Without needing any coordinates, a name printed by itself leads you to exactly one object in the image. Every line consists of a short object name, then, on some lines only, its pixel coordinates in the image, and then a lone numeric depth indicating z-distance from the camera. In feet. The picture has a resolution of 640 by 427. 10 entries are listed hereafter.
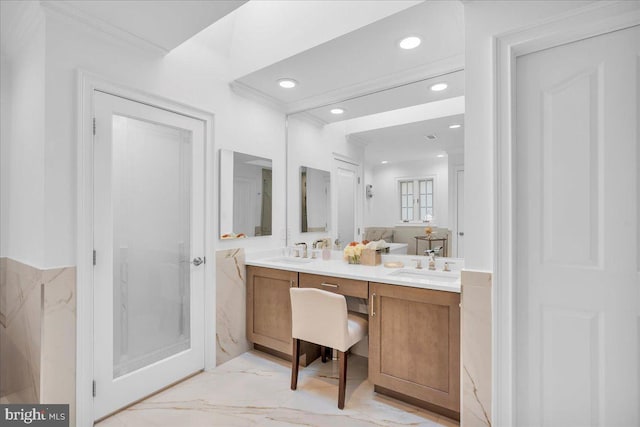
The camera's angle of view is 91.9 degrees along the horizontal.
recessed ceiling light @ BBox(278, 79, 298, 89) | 8.57
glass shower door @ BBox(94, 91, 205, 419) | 6.16
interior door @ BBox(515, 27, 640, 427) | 4.37
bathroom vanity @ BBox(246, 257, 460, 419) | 5.84
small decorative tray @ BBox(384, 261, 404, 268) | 8.08
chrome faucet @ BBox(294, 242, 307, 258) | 10.02
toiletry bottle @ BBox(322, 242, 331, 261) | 9.77
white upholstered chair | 6.42
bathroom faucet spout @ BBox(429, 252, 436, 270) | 7.68
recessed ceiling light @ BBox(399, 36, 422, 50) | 6.37
